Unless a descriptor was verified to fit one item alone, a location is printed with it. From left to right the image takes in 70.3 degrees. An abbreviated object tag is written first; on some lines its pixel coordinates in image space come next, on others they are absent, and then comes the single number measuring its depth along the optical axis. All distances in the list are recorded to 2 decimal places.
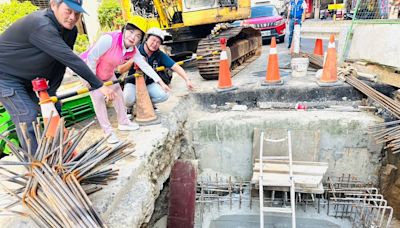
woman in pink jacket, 3.01
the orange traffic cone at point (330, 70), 5.08
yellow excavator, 6.02
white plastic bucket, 5.68
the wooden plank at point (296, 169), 4.12
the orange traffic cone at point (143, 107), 3.86
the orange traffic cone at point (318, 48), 7.28
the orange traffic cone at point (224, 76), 5.24
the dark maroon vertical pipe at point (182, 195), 3.71
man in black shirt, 2.21
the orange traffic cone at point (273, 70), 5.32
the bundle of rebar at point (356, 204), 3.82
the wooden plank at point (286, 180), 3.88
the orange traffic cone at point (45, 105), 2.53
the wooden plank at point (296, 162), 4.29
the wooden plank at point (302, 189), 3.93
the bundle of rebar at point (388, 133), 3.45
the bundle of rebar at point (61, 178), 1.76
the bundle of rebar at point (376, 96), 3.97
